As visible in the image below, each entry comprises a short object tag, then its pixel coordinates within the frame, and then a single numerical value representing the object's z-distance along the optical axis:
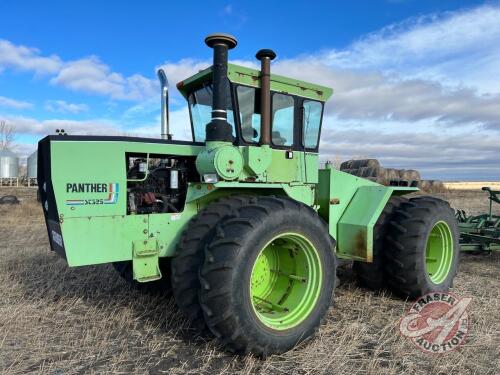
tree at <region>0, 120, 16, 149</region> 52.24
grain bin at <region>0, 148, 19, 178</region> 42.66
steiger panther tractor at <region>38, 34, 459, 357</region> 3.86
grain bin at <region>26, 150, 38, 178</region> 40.94
